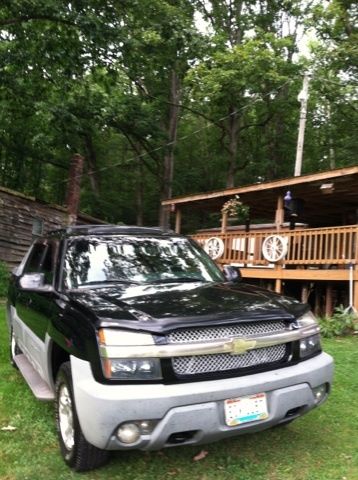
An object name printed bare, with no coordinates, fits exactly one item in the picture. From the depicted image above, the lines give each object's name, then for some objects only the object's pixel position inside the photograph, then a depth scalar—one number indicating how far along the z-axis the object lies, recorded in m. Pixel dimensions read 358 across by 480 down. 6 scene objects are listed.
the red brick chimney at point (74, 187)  14.77
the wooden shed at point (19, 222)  17.34
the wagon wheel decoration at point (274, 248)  12.80
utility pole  19.23
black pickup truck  2.97
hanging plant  14.35
